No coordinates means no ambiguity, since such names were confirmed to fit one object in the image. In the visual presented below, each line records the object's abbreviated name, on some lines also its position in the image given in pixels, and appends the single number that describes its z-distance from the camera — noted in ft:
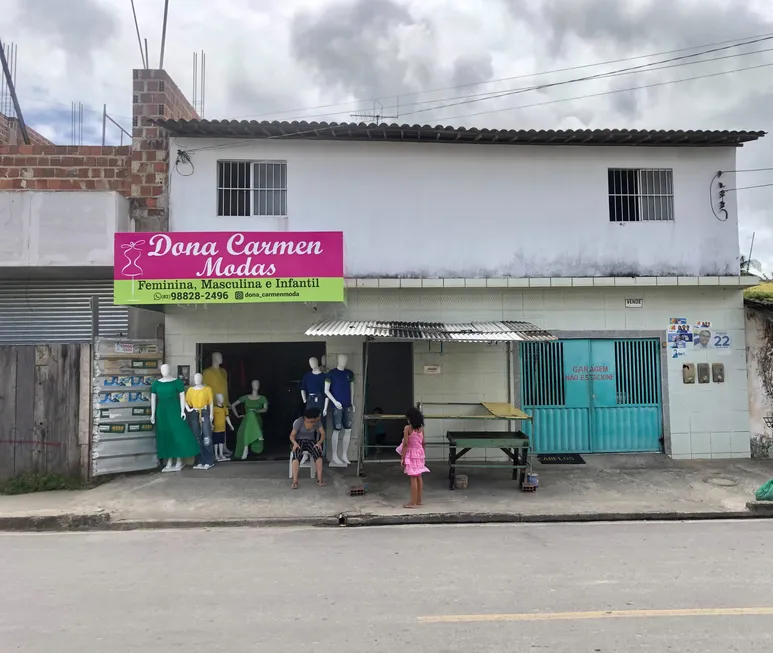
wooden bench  25.96
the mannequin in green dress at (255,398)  33.60
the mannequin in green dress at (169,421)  29.48
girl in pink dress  23.57
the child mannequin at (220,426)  31.71
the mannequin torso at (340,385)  30.25
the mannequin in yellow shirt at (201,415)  29.73
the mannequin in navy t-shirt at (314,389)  30.48
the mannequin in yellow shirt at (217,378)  32.12
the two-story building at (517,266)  32.14
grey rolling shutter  32.24
